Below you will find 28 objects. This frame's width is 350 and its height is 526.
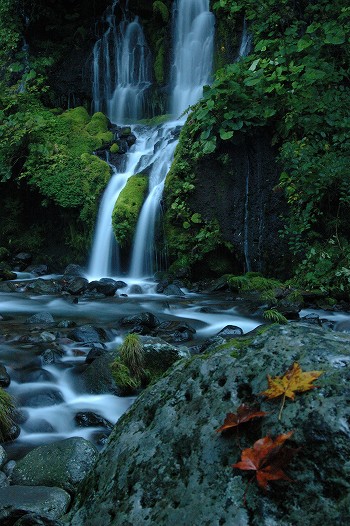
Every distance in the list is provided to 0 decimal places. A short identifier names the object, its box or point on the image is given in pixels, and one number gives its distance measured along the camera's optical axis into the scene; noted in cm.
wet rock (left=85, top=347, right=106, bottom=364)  591
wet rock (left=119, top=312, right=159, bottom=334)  744
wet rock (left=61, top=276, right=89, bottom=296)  1068
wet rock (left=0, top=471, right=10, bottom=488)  323
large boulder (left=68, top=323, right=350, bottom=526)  147
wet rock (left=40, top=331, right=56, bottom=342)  673
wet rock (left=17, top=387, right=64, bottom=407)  488
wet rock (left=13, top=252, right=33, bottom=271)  1378
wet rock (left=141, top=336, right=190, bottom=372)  535
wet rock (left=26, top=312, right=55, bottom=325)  795
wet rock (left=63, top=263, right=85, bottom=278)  1266
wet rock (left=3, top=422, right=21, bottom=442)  420
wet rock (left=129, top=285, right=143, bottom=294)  1060
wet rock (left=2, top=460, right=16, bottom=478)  354
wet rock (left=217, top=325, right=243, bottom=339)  681
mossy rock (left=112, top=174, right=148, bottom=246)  1182
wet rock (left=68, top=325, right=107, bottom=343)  681
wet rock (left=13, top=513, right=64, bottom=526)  262
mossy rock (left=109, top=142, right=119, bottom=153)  1445
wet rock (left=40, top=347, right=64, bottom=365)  588
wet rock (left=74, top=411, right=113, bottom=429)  452
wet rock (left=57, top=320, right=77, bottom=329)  761
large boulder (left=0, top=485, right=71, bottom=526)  267
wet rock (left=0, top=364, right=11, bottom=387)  516
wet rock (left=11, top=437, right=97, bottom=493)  322
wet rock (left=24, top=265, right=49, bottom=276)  1326
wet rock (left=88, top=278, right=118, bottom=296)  1047
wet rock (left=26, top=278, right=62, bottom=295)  1090
